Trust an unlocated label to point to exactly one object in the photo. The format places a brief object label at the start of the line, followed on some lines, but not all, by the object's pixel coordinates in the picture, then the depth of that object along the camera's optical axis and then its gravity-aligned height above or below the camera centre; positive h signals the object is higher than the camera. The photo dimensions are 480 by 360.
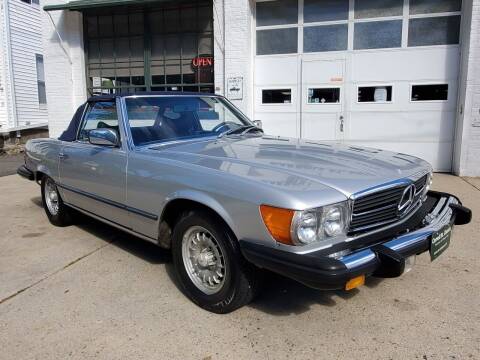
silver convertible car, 2.53 -0.61
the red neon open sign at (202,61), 10.48 +1.11
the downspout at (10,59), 15.12 +1.69
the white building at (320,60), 8.80 +1.04
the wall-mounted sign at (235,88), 9.80 +0.43
